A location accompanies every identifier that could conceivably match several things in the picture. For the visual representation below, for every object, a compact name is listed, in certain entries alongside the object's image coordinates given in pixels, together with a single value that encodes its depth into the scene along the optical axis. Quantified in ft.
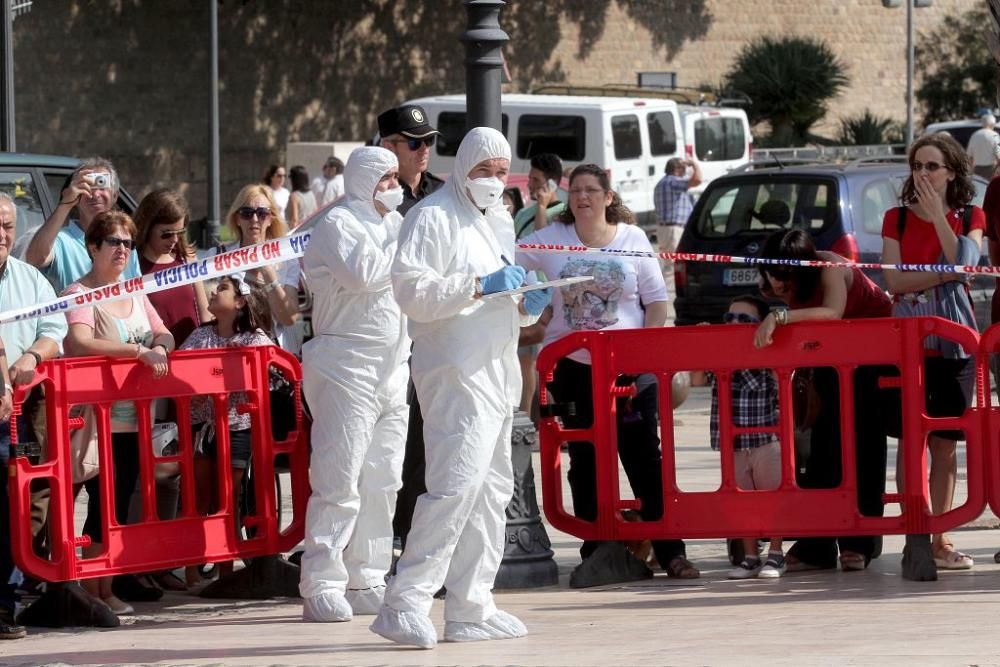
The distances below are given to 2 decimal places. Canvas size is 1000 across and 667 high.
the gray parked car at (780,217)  104.63
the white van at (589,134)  191.42
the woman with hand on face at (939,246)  54.13
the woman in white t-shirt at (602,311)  55.21
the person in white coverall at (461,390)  43.83
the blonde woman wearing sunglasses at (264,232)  60.23
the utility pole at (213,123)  181.88
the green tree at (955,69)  327.67
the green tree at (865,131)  288.30
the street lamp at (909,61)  273.13
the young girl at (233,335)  54.19
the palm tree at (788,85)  295.89
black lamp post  53.72
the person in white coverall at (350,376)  48.49
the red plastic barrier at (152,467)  48.91
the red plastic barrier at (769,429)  52.49
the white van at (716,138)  206.80
